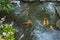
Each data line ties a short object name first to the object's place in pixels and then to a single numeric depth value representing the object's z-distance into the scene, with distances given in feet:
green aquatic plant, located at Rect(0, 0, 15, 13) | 14.67
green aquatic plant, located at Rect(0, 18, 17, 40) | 12.64
